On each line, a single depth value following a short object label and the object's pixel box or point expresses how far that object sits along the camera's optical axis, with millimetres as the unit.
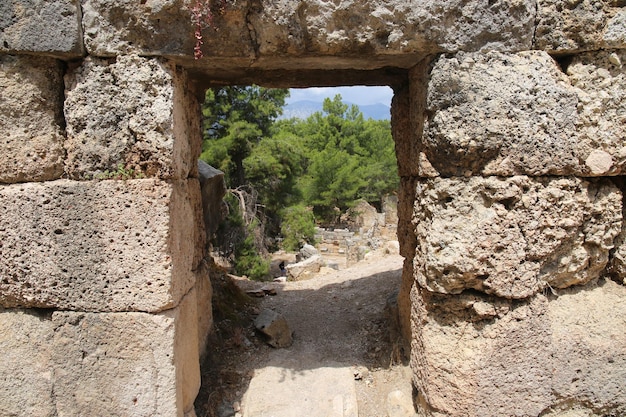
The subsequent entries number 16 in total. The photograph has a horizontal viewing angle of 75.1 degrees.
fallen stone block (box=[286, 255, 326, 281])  8328
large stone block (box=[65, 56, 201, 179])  2408
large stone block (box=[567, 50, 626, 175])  2506
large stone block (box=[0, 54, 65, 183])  2406
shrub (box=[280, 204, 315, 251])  13844
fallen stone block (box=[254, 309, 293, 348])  4016
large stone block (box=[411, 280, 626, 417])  2514
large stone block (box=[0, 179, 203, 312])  2418
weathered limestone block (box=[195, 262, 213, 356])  3500
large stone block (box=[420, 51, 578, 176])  2396
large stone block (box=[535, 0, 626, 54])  2430
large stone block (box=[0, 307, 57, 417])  2553
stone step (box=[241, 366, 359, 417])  3141
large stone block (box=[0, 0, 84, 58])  2285
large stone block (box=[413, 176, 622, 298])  2432
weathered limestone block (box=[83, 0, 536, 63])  2320
